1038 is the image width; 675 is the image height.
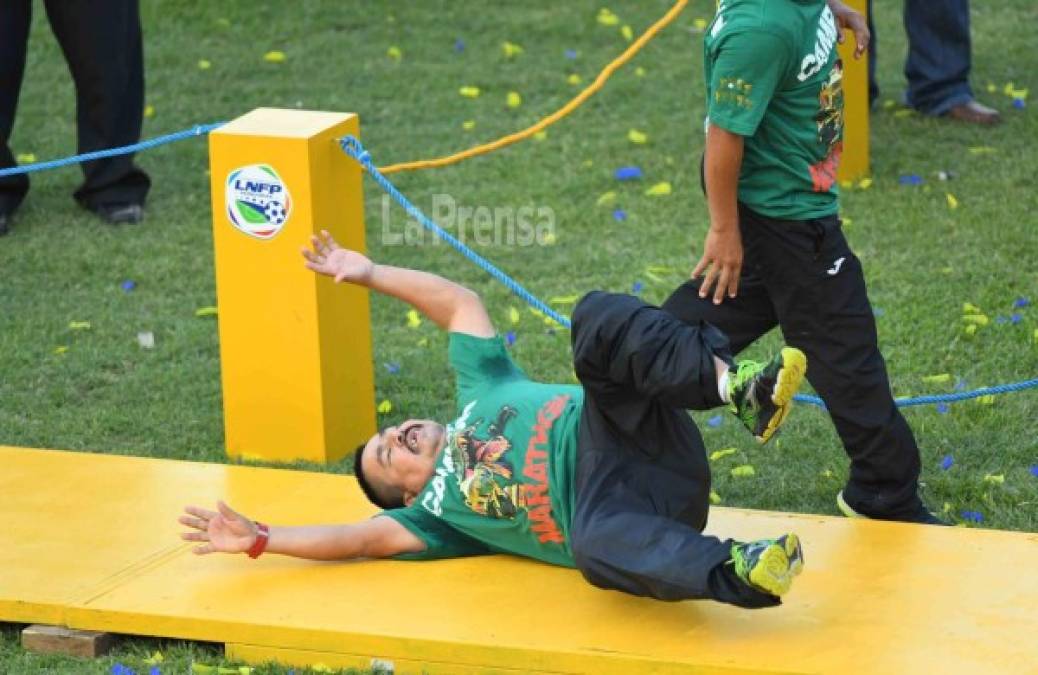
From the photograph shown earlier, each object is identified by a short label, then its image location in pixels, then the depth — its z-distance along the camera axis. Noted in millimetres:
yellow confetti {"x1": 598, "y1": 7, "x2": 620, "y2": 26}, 19344
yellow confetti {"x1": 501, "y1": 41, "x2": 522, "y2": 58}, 18531
